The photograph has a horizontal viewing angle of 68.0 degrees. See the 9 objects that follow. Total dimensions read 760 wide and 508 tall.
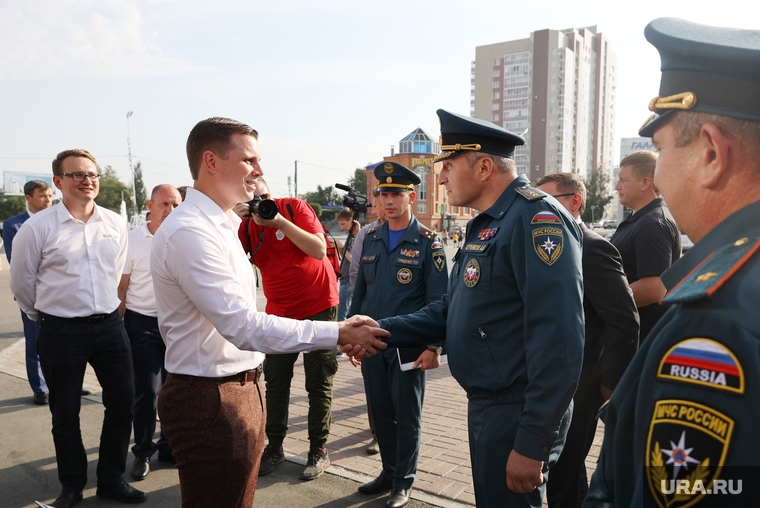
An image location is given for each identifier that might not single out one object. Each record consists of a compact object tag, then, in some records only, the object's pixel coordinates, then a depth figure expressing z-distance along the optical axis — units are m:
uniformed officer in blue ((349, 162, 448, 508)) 3.95
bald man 4.60
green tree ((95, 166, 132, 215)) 68.75
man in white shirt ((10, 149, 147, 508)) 3.98
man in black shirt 3.73
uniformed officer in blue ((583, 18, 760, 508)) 0.93
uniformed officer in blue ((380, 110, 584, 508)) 2.20
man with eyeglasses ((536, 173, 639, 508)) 3.16
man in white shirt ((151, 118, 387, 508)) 2.42
